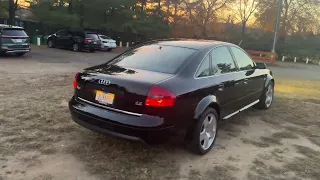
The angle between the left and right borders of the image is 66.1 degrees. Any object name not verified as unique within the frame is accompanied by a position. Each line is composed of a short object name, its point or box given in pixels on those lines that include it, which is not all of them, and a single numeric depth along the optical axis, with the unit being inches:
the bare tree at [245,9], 1111.2
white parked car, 700.7
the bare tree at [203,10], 1013.7
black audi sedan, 111.6
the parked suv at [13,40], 414.2
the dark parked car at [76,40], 632.8
